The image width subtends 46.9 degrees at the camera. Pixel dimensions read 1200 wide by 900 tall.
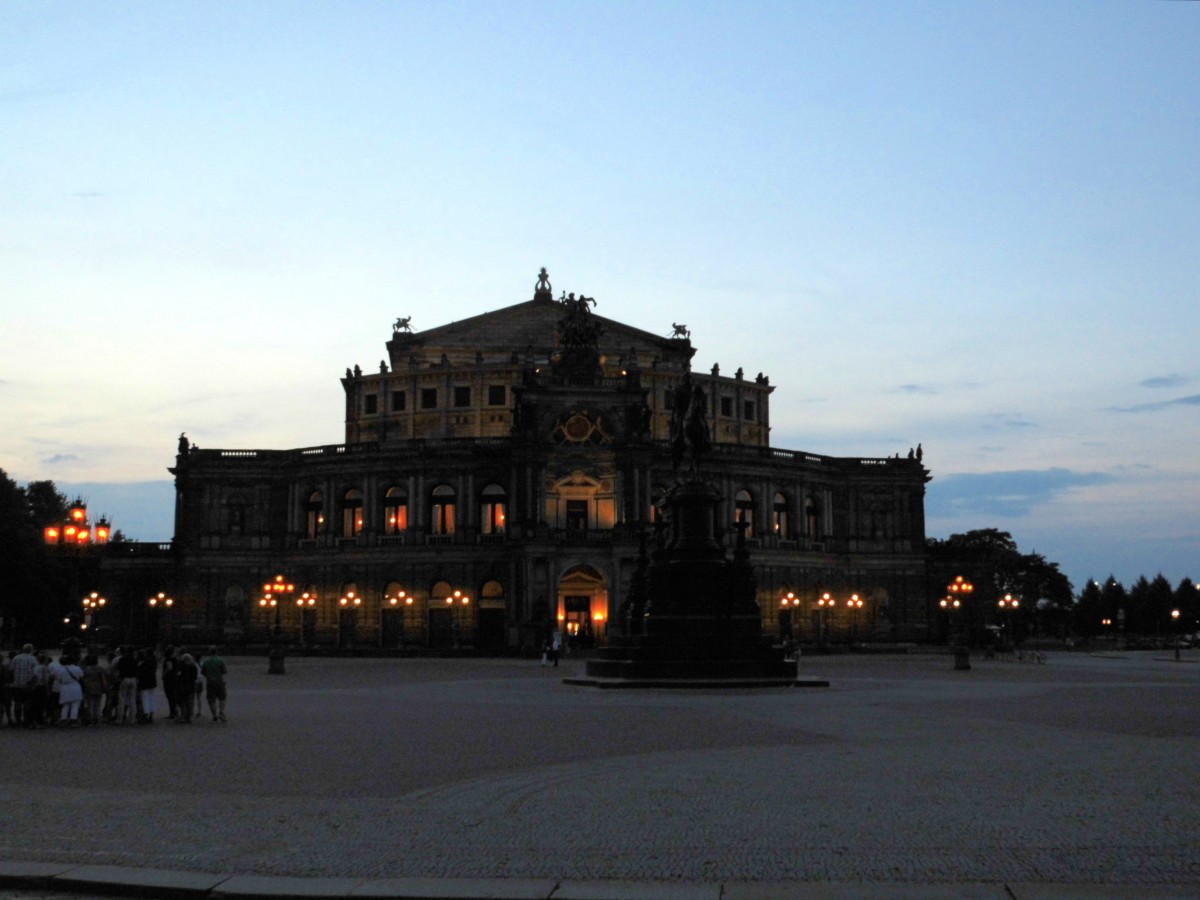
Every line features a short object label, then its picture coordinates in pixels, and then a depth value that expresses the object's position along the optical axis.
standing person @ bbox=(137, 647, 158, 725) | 30.25
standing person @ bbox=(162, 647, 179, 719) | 30.55
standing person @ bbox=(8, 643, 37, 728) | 29.00
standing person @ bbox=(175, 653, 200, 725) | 30.30
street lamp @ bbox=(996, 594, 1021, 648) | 100.40
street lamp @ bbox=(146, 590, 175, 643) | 98.25
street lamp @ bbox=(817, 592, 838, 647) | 100.37
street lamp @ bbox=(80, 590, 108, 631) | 93.74
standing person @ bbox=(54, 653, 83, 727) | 28.88
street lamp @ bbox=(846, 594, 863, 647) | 102.54
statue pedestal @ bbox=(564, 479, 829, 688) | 41.78
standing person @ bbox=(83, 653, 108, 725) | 29.86
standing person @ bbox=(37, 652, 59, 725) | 29.00
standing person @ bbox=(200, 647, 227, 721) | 29.92
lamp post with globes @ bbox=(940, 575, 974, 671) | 61.06
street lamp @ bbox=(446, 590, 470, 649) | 94.25
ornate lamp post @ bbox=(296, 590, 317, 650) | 95.12
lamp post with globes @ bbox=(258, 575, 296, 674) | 86.74
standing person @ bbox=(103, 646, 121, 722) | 30.44
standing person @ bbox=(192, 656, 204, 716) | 30.77
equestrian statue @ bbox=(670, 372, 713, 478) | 45.38
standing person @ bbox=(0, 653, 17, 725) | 29.05
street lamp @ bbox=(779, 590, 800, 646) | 96.94
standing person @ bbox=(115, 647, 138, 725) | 30.27
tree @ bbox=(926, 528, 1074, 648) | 167.12
